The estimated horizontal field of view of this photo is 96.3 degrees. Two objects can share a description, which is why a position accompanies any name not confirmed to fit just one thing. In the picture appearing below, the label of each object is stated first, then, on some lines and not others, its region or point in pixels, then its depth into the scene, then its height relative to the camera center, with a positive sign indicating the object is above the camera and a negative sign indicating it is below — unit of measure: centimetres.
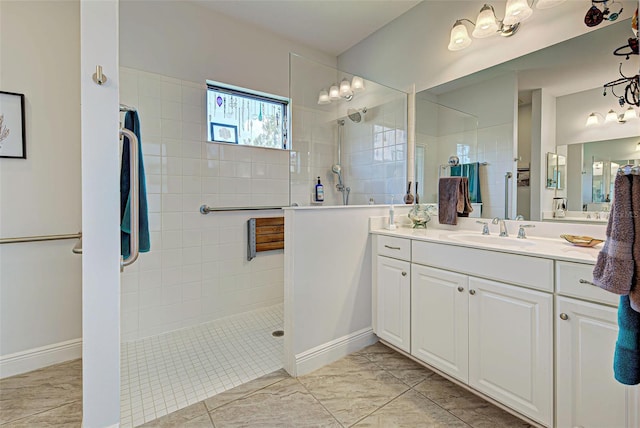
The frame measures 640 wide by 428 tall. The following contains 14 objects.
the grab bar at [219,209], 251 +1
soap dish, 139 -15
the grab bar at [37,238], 171 -17
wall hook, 118 +56
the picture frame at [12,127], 169 +50
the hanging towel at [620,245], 74 -9
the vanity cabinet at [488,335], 124 -63
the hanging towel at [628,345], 76 -36
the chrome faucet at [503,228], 182 -11
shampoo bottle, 207 +13
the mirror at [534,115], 150 +58
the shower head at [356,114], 240 +81
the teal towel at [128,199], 138 +6
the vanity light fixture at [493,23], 169 +120
